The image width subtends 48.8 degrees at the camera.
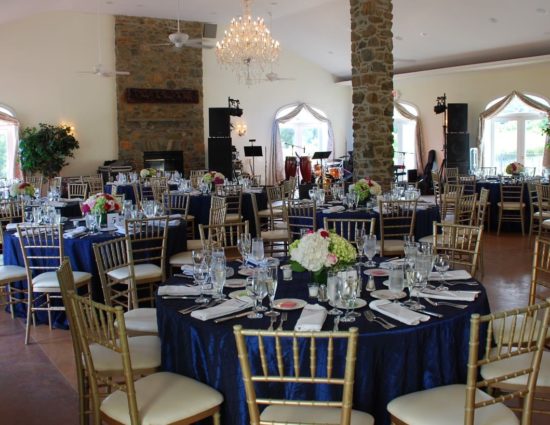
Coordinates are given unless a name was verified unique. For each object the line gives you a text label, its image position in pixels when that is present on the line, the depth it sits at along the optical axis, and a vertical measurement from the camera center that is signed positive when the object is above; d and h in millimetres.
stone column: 8906 +1318
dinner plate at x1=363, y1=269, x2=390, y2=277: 3609 -582
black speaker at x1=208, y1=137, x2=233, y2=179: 14898 +560
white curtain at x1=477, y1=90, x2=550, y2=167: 14578 +1598
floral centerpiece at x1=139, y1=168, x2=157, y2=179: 11523 +112
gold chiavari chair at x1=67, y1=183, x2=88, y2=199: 10288 -193
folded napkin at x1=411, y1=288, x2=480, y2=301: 3070 -616
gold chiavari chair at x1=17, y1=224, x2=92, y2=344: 4973 -732
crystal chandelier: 11438 +2580
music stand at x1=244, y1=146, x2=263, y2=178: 15805 +692
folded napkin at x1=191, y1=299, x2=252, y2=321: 2879 -642
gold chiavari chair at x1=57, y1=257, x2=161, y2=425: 3047 -922
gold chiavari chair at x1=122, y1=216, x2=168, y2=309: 5152 -667
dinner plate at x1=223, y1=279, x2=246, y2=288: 3463 -611
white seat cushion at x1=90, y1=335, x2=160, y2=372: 3066 -916
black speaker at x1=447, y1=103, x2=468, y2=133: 15375 +1408
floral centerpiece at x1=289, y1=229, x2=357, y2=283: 3076 -391
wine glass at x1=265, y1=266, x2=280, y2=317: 2850 -506
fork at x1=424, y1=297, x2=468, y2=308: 2965 -637
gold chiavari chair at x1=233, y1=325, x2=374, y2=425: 2148 -797
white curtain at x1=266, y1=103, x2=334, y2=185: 17609 +834
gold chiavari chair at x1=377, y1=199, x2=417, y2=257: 6141 -521
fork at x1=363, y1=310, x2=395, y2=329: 2691 -660
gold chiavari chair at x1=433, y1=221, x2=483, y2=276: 4062 -513
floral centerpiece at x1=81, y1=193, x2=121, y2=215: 5738 -241
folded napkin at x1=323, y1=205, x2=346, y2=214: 6863 -378
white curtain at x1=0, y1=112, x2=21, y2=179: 13695 +828
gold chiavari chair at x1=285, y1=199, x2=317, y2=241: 6594 -432
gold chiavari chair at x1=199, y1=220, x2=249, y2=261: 4647 -462
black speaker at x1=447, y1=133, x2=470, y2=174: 15422 +650
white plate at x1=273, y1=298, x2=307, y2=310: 2994 -637
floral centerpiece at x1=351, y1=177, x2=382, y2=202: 7000 -153
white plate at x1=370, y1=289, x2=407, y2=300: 3109 -621
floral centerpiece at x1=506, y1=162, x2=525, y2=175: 10523 +83
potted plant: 13273 +698
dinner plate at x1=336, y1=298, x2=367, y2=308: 2825 -632
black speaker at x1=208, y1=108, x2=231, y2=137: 15000 +1387
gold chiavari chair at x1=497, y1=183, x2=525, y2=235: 9625 -496
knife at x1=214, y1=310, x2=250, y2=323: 2844 -661
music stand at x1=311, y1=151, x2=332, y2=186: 16422 +581
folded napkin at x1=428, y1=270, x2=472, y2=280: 3455 -581
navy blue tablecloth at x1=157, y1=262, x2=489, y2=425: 2650 -822
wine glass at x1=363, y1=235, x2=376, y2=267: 3846 -446
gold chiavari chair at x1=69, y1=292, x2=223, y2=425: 2568 -959
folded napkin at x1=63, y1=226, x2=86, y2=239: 5402 -479
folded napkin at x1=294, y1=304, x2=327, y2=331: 2688 -652
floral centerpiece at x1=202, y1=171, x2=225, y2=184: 9609 -2
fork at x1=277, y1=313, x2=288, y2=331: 2742 -665
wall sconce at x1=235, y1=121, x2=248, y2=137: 16969 +1388
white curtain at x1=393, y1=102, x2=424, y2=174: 17047 +988
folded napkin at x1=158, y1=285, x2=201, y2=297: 3260 -608
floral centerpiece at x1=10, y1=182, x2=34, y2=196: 8189 -115
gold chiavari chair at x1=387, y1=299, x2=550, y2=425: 2365 -958
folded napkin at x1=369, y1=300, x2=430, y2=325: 2745 -641
